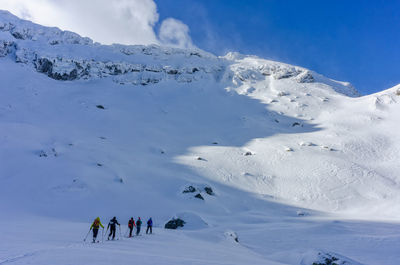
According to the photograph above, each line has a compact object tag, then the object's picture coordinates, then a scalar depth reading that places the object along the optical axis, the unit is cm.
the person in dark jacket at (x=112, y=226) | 1479
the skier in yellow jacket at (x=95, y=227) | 1340
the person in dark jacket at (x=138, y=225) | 1711
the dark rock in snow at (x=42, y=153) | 3254
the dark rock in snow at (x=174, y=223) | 2236
